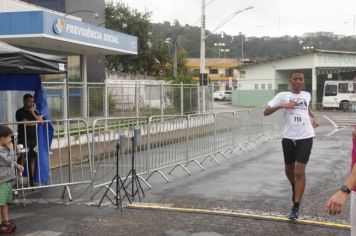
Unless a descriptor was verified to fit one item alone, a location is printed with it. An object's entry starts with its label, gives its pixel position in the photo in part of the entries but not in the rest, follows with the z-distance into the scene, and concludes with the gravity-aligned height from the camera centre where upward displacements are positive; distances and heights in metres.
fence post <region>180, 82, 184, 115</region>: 23.15 -0.37
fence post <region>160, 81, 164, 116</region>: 21.50 -0.33
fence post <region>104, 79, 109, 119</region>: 17.93 -0.23
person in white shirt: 6.79 -0.51
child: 6.21 -0.97
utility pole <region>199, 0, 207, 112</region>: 27.39 +2.17
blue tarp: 9.74 +0.15
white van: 46.21 -0.23
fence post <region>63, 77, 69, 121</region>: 15.88 -0.34
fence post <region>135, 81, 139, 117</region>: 19.59 -0.26
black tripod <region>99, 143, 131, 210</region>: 7.51 -1.41
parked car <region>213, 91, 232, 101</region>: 79.38 -0.55
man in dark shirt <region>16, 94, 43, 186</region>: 8.50 -0.76
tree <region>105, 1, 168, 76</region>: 51.94 +4.79
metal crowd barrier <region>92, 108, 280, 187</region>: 8.84 -1.01
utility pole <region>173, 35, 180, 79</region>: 35.57 +3.08
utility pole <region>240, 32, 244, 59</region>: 85.75 +7.87
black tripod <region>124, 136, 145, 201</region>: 8.08 -1.37
